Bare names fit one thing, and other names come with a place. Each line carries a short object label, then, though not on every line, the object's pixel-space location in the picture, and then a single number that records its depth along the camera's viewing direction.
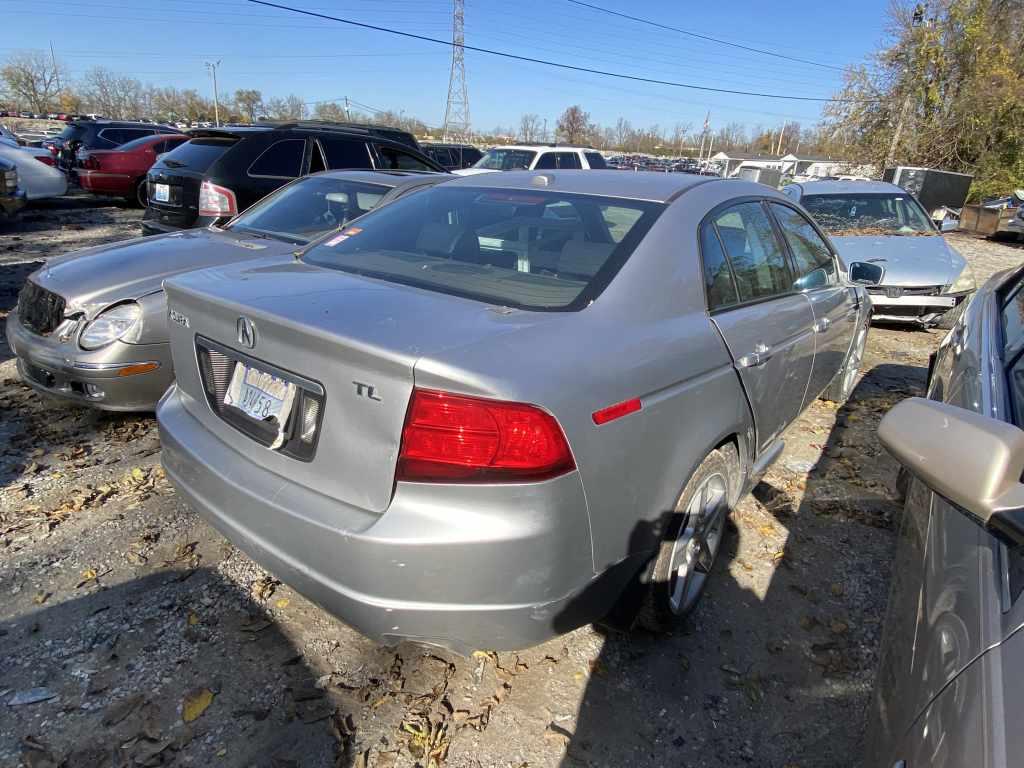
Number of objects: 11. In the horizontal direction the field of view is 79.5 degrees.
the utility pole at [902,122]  23.19
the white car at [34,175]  11.37
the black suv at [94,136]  14.85
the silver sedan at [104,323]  3.38
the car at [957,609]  0.99
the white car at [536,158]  12.98
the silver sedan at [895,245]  6.78
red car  13.04
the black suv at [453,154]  18.91
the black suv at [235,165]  5.64
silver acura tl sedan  1.60
